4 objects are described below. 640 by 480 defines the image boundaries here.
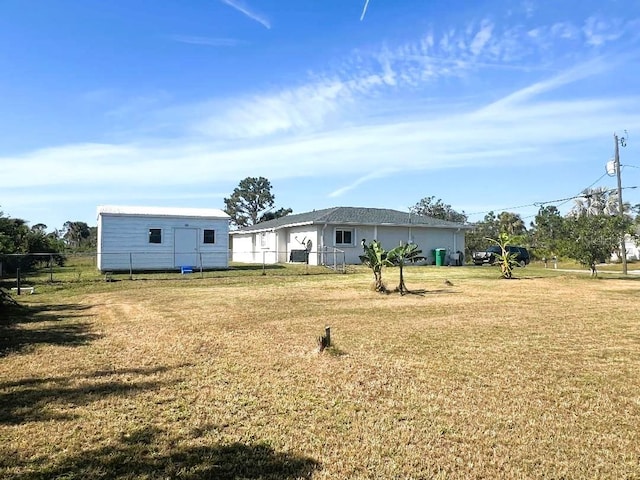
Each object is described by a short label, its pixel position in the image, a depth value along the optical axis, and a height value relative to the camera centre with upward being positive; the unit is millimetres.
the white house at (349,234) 28422 +1690
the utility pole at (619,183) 25312 +4208
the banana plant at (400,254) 14367 +135
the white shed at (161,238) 22672 +1247
